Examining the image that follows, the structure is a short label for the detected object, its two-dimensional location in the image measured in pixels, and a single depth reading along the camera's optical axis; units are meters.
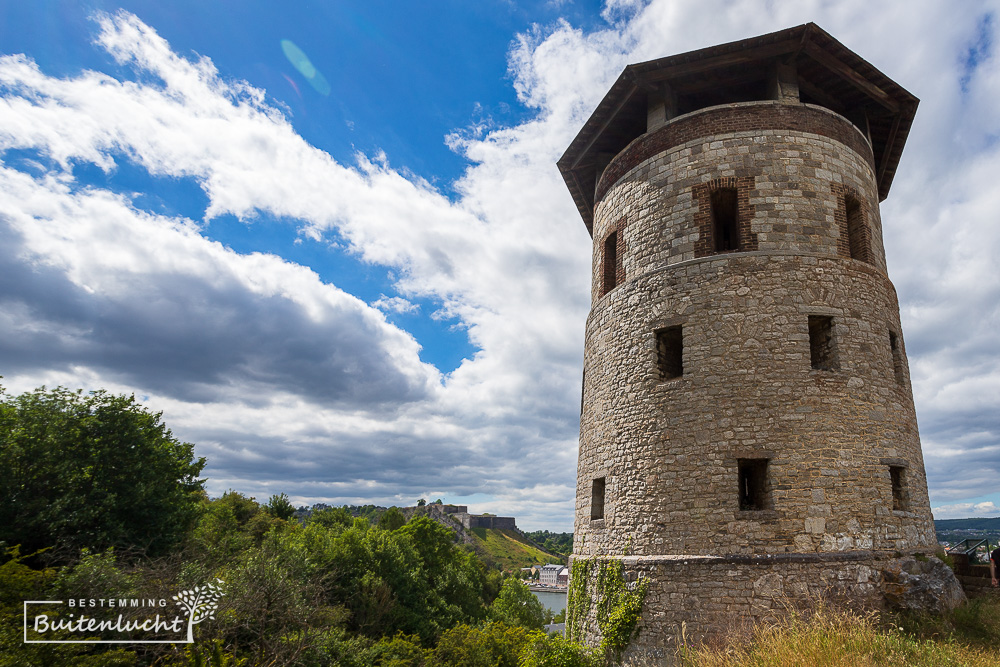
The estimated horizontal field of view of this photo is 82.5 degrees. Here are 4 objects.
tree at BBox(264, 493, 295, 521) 42.25
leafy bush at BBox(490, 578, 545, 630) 37.03
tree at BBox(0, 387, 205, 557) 13.83
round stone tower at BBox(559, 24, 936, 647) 9.83
